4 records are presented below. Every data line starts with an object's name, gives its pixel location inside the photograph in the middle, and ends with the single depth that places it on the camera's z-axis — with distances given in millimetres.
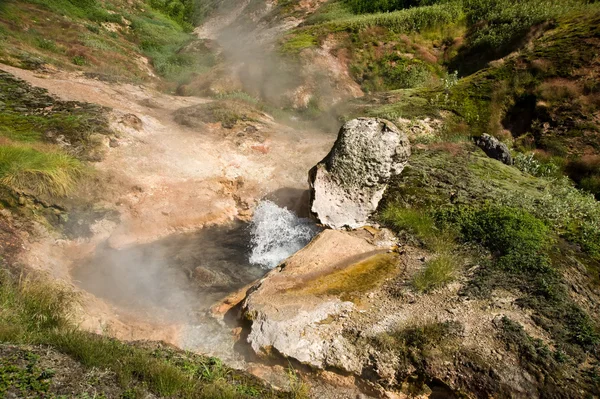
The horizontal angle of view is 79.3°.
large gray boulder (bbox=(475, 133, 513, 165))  11898
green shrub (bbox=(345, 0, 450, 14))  28858
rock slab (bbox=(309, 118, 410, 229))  9742
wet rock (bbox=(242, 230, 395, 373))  5570
